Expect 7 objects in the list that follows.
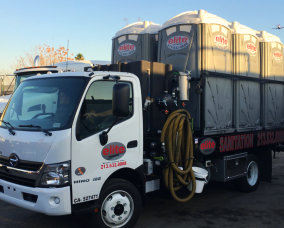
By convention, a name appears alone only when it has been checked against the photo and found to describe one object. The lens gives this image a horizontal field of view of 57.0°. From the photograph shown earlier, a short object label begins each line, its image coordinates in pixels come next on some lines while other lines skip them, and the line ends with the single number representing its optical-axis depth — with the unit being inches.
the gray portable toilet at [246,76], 202.9
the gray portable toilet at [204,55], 178.4
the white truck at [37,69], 299.5
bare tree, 1109.7
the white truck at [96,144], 119.7
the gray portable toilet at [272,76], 231.4
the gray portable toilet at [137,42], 211.0
